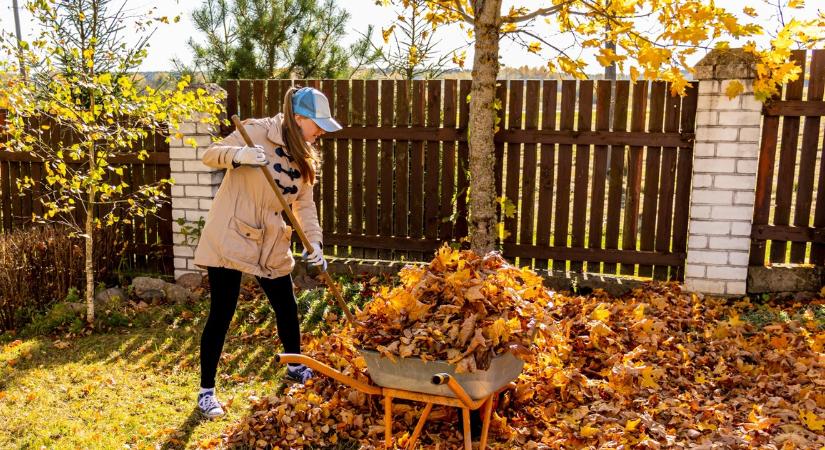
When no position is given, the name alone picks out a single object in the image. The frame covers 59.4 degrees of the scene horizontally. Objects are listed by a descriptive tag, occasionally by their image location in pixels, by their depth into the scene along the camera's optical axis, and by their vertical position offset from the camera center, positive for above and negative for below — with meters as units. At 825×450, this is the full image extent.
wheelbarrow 3.07 -1.06
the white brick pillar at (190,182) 6.59 -0.46
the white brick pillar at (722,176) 5.65 -0.26
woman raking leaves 3.90 -0.42
